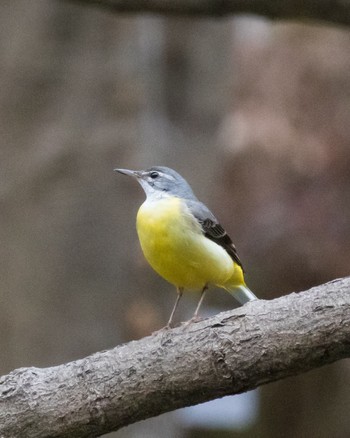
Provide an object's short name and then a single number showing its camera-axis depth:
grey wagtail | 9.80
